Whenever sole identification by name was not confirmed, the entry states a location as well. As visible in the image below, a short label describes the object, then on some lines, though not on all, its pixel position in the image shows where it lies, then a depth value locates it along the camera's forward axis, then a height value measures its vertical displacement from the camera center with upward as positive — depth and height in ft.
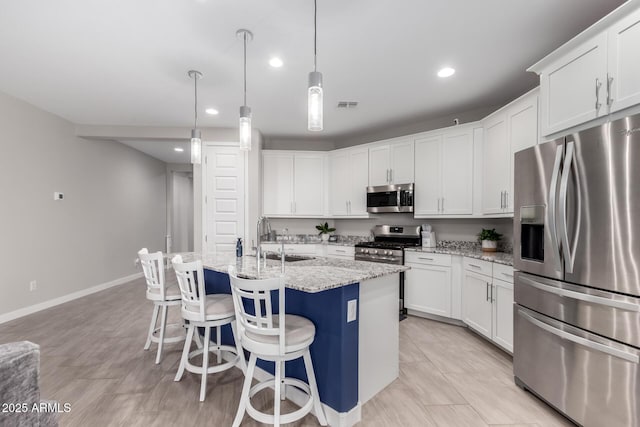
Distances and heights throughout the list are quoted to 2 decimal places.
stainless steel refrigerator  5.01 -1.17
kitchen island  5.92 -2.46
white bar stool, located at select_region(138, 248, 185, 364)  8.35 -2.29
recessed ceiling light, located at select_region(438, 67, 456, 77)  9.50 +4.80
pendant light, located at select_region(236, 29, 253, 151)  7.65 +2.50
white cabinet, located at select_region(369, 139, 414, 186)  14.06 +2.63
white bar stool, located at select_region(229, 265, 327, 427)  5.08 -2.38
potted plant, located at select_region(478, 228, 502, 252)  11.49 -0.97
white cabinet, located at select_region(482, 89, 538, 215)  9.07 +2.48
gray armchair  3.13 -1.94
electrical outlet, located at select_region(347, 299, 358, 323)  6.03 -2.01
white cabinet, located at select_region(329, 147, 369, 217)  15.67 +1.88
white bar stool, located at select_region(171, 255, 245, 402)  6.86 -2.36
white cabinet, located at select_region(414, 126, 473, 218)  12.22 +1.86
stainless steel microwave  13.92 +0.84
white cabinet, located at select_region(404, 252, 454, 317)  11.82 -2.92
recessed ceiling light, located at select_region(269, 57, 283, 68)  8.85 +4.76
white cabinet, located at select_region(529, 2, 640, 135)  5.50 +3.08
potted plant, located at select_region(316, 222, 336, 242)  17.33 -0.92
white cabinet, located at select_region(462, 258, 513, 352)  8.85 -2.88
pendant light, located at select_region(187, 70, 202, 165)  9.25 +2.31
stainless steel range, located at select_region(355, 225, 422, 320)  13.01 -1.42
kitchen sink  9.03 -1.38
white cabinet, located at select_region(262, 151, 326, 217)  17.04 +1.99
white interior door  15.55 +0.94
